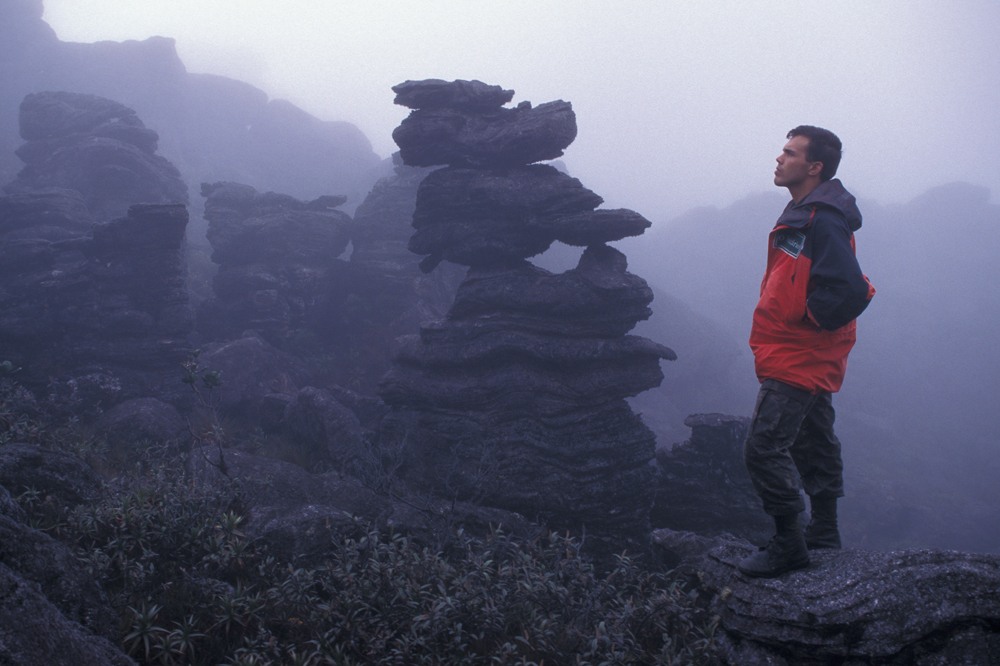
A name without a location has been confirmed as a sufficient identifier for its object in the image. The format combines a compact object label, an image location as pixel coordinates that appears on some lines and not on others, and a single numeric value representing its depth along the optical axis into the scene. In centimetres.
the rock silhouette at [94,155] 3634
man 489
